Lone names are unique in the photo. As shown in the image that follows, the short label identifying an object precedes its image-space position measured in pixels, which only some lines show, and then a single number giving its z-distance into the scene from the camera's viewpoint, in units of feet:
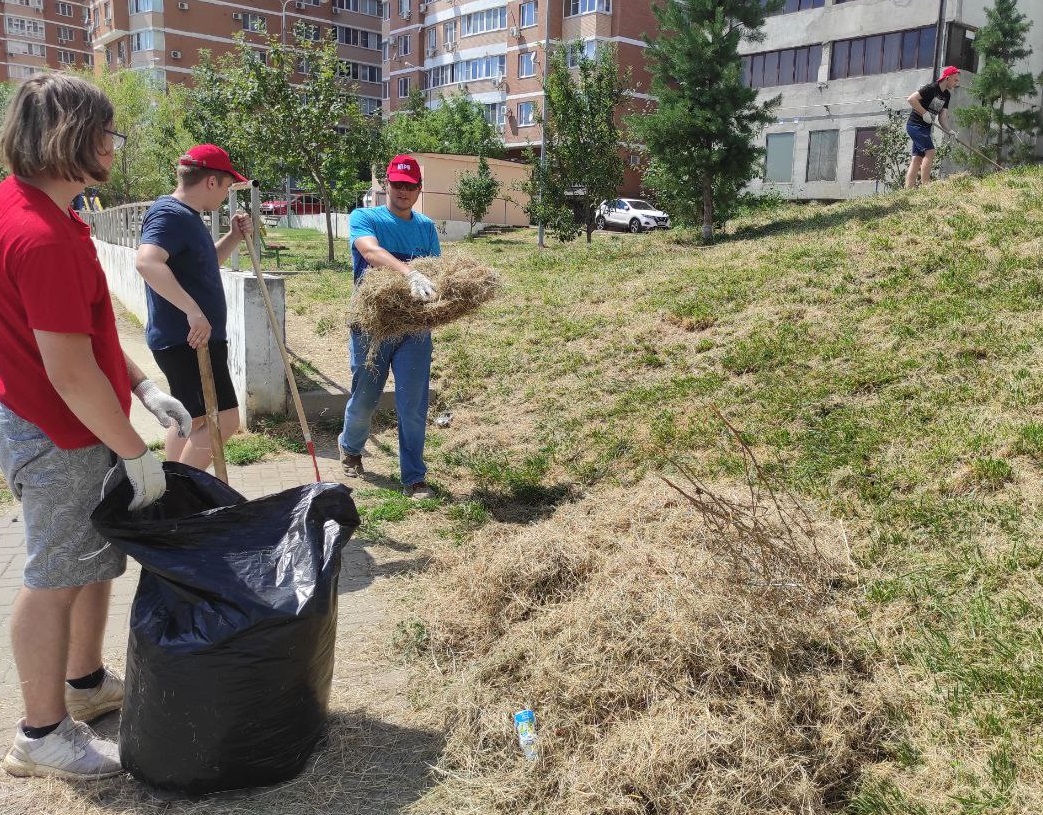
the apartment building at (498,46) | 142.72
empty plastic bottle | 9.23
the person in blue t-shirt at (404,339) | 17.98
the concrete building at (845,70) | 107.96
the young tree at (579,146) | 61.98
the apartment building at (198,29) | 196.24
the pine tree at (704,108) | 45.85
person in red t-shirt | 7.96
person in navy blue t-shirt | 13.66
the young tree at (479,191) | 102.27
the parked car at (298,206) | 147.74
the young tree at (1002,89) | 93.25
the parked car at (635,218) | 108.06
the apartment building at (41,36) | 241.35
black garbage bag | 8.37
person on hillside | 38.22
